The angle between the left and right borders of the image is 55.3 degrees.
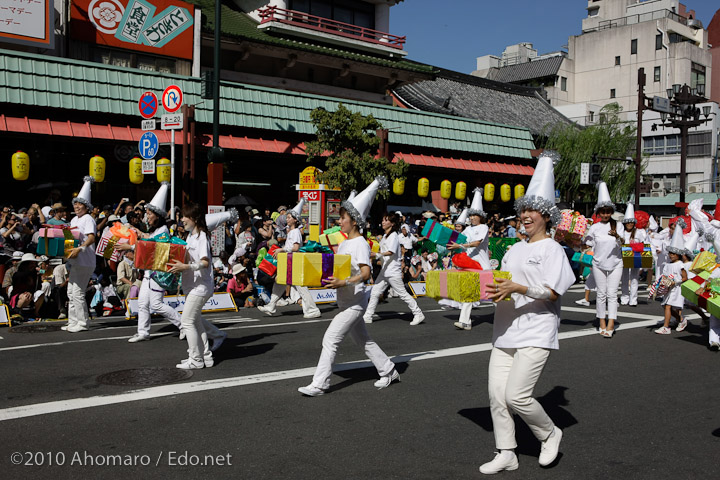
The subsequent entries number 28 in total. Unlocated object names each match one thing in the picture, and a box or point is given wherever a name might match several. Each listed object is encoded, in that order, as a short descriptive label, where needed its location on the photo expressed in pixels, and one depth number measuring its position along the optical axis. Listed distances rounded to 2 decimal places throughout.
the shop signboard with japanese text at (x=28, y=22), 18.89
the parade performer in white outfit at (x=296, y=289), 12.43
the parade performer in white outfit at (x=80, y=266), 10.19
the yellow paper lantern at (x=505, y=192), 28.78
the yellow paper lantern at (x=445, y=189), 26.52
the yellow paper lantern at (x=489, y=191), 27.74
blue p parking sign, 15.37
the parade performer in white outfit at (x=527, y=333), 4.72
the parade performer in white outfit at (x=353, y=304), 6.68
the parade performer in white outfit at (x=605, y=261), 10.49
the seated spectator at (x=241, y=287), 14.15
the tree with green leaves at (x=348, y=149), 21.02
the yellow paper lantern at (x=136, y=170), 17.98
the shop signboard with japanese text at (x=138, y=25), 21.16
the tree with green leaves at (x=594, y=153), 36.50
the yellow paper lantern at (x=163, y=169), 17.12
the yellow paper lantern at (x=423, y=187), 25.52
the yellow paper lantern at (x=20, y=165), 17.12
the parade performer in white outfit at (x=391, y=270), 11.38
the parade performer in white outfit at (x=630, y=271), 14.05
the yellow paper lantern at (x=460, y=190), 27.05
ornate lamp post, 33.09
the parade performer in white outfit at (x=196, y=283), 7.67
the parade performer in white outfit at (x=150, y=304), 9.65
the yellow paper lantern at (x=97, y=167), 17.98
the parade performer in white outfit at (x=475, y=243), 10.80
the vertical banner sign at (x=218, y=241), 14.79
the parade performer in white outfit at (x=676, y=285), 10.54
